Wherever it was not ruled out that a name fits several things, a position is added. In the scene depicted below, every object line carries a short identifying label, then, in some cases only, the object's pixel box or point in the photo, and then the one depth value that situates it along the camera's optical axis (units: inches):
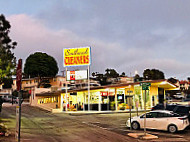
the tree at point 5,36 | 1152.8
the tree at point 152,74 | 3325.5
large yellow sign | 1342.3
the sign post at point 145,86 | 558.6
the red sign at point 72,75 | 1363.2
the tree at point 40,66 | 2564.0
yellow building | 1293.1
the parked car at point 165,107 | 805.4
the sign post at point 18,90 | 231.7
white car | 596.7
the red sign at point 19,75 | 238.5
